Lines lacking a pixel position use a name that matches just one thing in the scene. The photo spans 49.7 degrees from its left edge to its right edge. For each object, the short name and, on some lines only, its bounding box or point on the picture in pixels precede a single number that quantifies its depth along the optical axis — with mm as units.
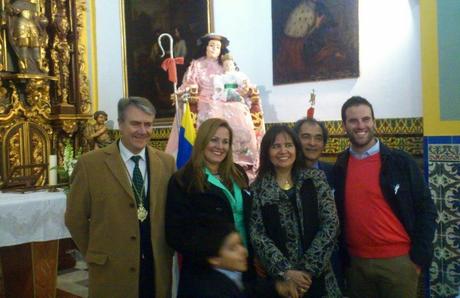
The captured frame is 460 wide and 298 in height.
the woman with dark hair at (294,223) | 2445
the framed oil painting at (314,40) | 5184
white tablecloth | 3621
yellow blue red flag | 5160
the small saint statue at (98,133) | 7387
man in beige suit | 2561
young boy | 1883
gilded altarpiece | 6875
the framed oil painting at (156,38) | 6762
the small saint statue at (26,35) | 6898
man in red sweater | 2686
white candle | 4426
